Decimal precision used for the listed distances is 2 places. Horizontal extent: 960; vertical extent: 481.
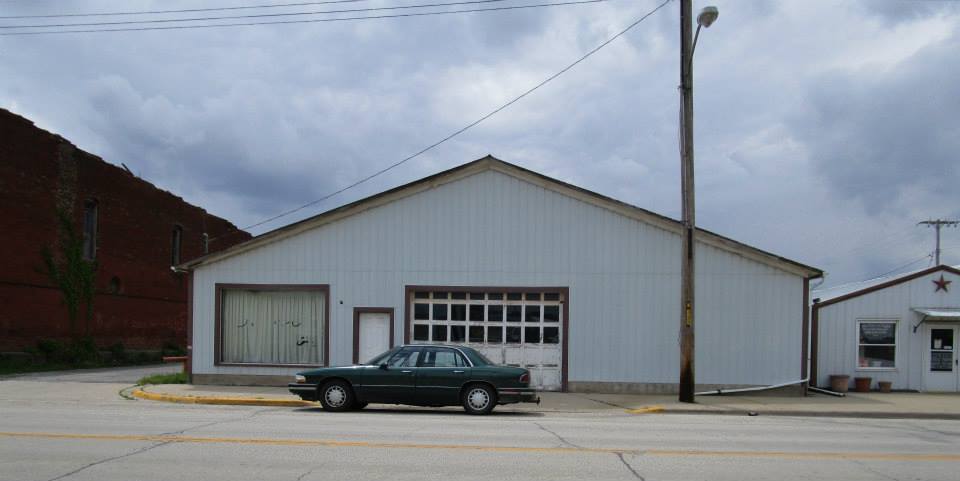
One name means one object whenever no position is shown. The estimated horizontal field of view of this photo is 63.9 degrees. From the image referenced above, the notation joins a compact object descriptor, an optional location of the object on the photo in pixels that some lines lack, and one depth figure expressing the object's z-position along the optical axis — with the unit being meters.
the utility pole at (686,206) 17.19
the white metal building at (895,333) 21.48
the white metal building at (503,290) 19.56
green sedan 14.73
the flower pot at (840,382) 20.75
